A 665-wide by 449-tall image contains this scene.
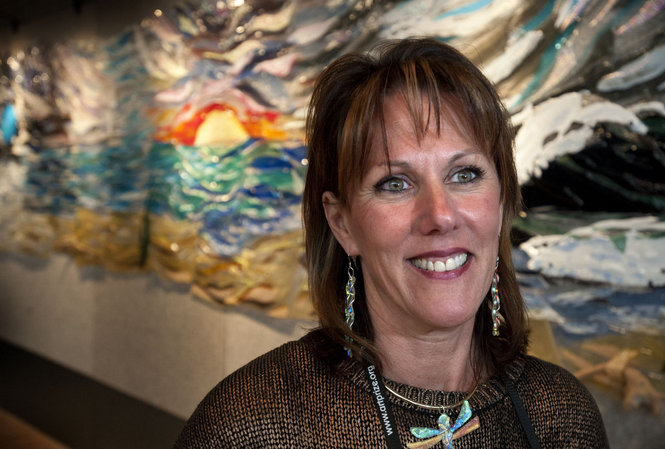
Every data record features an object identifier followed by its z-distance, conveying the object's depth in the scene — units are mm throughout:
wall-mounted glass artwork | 1756
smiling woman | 1154
